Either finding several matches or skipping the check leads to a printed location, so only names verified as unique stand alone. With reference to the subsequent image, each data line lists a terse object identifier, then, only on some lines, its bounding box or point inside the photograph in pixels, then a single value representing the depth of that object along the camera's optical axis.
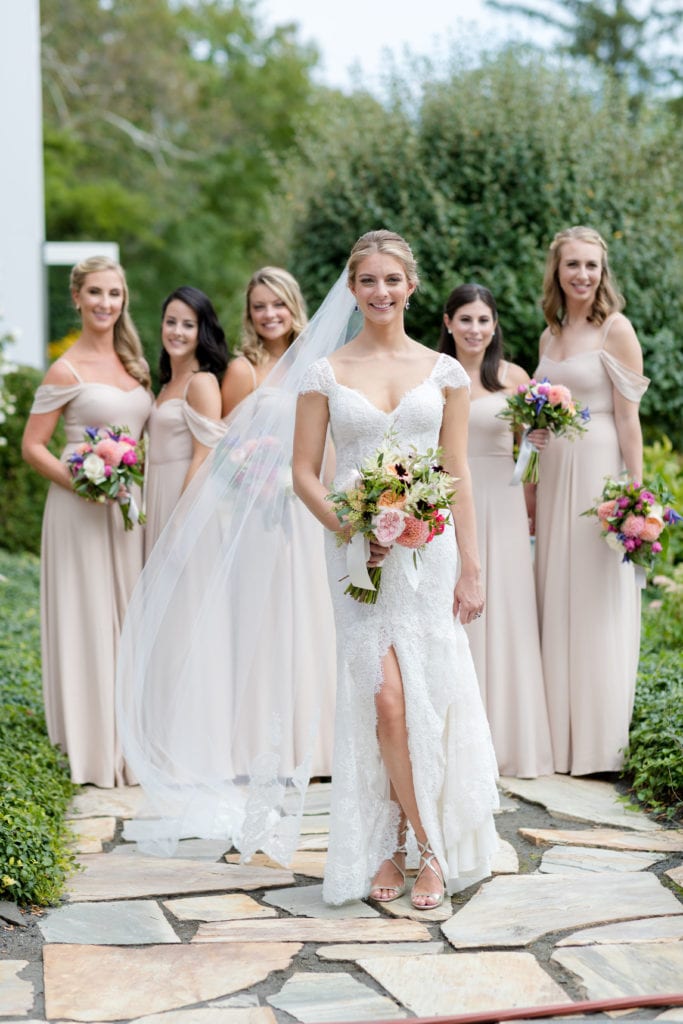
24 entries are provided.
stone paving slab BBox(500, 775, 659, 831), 12.07
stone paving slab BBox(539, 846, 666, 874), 10.63
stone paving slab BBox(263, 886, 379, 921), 9.75
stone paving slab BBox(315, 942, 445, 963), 8.82
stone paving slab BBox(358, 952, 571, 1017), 7.94
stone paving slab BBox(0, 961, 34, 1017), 8.01
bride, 9.99
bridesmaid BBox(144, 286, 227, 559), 13.58
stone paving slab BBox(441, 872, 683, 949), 9.17
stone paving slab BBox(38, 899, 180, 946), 9.25
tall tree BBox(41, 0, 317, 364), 61.58
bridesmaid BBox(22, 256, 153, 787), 14.02
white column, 31.49
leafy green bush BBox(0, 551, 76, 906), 10.00
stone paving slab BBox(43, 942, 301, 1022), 8.04
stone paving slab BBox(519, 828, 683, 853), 11.17
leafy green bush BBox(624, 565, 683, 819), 12.27
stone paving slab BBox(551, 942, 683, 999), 8.08
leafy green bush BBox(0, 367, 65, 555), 25.23
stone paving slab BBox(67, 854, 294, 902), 10.35
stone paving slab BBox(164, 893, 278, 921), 9.78
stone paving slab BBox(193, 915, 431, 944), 9.19
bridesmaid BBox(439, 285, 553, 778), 13.75
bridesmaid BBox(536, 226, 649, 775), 13.63
